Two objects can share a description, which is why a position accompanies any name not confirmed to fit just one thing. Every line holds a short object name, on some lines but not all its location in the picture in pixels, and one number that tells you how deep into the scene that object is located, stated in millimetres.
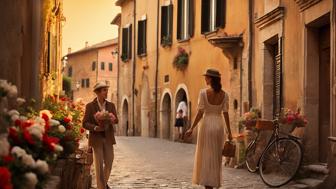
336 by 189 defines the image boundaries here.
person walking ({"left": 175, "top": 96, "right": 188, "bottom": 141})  33051
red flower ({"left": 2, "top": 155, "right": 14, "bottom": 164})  5000
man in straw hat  11711
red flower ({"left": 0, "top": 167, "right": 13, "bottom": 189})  4639
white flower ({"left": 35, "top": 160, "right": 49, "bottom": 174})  5208
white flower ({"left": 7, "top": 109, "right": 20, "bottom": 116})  5809
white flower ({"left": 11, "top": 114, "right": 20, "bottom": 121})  5694
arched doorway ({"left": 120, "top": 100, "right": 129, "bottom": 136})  47939
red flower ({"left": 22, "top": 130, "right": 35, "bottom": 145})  5530
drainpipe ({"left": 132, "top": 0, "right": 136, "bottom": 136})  44806
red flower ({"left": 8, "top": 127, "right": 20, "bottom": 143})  5506
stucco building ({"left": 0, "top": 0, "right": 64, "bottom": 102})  8034
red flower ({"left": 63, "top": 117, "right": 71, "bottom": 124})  12643
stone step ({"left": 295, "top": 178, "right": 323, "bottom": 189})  13412
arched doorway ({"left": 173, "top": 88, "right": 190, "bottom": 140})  35152
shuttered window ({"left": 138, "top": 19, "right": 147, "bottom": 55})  42410
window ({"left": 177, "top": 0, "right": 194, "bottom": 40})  32866
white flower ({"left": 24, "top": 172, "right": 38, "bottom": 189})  4953
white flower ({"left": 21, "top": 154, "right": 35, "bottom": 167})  5117
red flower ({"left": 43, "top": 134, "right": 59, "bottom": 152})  5804
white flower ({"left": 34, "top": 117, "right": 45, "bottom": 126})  6477
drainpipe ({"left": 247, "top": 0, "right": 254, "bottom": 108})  23110
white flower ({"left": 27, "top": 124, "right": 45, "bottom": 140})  5606
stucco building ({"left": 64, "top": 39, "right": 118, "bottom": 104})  90053
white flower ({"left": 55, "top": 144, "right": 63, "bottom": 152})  5897
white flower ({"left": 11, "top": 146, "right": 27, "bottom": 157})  5161
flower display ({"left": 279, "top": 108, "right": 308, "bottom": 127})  15237
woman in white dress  11815
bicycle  13937
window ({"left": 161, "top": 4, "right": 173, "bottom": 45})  36589
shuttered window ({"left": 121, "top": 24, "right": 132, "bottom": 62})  45888
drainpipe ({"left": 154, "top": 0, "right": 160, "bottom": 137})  39377
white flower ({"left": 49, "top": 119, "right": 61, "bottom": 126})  7010
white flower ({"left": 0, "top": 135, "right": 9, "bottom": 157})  5000
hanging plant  34218
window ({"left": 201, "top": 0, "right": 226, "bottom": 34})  28311
